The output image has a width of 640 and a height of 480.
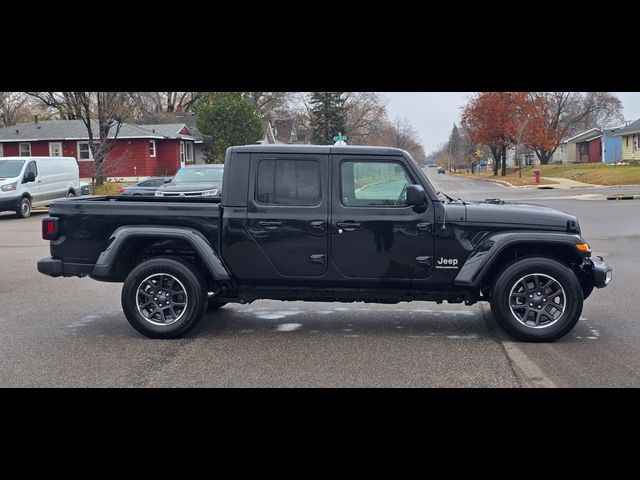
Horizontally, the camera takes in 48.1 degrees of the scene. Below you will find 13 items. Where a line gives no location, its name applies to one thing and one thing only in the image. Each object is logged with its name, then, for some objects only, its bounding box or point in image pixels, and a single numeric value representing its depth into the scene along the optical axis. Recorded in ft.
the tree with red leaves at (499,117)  201.36
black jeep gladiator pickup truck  23.07
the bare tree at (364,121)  206.63
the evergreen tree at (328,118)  188.85
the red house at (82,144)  163.53
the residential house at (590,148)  229.86
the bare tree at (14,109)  228.63
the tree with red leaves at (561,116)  205.16
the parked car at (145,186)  75.20
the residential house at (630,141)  200.13
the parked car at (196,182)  63.12
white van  76.69
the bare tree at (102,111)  125.29
